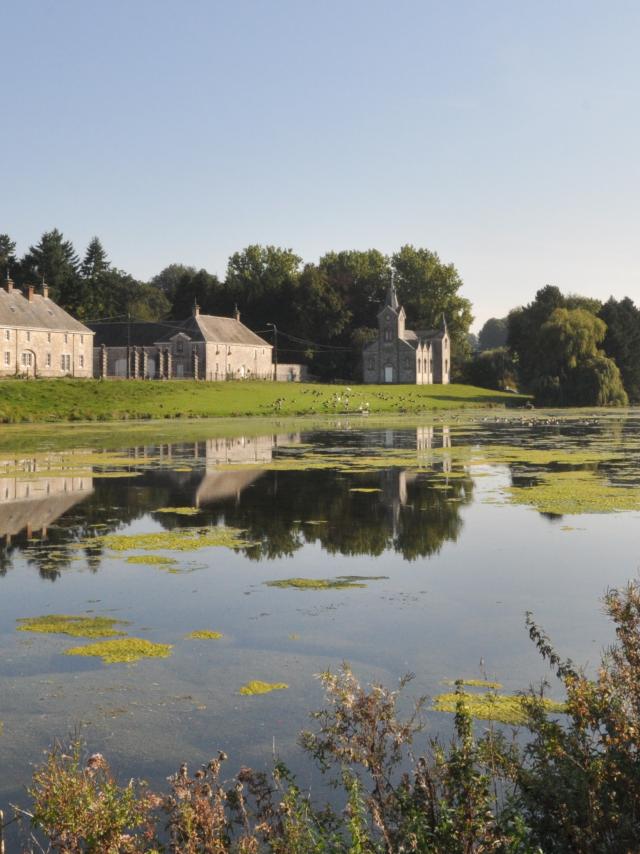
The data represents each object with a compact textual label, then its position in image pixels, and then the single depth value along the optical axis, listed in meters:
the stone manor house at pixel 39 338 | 88.62
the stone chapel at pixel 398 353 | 117.56
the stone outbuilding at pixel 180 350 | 106.94
